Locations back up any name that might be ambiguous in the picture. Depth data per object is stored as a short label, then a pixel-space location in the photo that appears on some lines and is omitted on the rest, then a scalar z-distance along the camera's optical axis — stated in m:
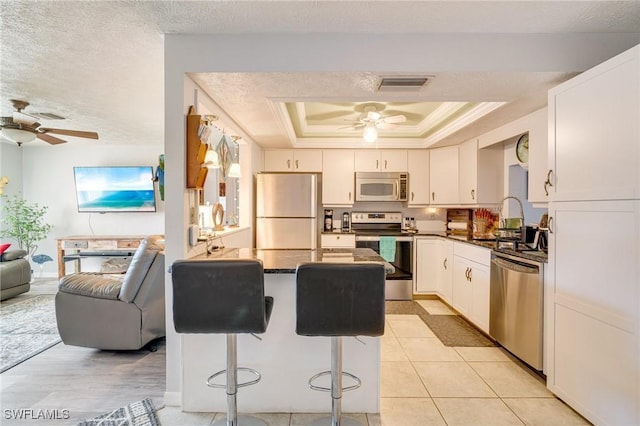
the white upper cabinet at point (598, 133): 1.58
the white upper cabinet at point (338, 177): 4.61
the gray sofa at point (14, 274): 3.99
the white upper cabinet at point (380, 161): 4.58
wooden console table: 4.89
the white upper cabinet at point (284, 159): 4.57
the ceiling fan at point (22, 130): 2.96
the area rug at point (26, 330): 2.67
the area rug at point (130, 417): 1.83
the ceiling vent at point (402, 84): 2.11
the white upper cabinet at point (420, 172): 4.55
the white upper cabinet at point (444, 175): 4.22
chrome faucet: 2.69
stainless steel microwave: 4.57
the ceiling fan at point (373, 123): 3.14
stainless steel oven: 4.29
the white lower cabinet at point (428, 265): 4.25
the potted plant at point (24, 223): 4.96
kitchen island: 1.94
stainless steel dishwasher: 2.33
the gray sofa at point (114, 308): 2.64
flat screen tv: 5.29
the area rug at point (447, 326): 3.00
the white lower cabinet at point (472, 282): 3.04
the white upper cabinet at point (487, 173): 3.74
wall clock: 3.29
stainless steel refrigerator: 4.09
